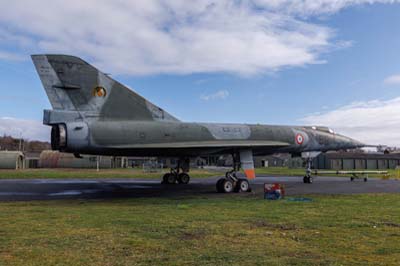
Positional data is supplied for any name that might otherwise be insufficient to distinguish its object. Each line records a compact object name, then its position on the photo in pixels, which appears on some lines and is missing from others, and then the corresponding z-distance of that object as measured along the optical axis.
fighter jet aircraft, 13.16
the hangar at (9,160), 45.88
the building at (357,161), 72.88
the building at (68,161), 56.31
